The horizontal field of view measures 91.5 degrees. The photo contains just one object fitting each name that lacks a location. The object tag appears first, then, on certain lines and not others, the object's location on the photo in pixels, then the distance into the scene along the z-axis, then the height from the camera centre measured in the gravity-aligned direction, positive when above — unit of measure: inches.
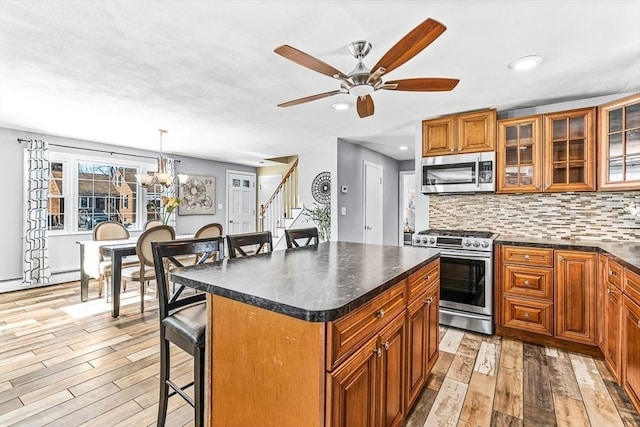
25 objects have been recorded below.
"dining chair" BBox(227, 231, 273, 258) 83.7 -8.6
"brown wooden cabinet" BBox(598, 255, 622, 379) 83.0 -28.3
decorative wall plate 248.4 +18.7
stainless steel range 117.9 -26.0
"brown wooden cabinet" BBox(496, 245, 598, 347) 102.5 -28.1
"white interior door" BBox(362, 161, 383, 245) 217.2 +5.9
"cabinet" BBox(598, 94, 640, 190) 101.3 +23.0
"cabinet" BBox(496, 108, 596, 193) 113.8 +23.1
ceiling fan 60.1 +32.6
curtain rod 177.5 +40.0
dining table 134.6 -23.4
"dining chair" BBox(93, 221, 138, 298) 154.1 -14.4
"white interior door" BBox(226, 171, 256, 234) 301.9 +8.6
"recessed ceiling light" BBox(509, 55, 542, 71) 87.7 +43.4
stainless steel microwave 128.4 +16.7
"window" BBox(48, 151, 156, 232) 195.6 +12.2
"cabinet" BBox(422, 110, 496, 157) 128.8 +34.0
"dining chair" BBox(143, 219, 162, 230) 192.7 -8.1
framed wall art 263.3 +13.0
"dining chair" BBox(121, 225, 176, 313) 136.6 -18.7
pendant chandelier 164.2 +17.4
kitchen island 40.8 -19.8
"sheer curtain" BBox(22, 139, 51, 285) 177.8 -1.0
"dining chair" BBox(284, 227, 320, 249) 102.7 -8.3
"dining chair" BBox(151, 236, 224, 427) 56.2 -22.1
